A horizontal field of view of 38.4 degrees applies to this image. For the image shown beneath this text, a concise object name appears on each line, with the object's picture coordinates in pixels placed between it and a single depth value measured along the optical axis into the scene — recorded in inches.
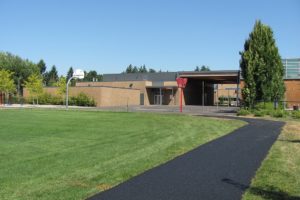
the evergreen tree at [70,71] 6340.1
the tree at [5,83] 2696.9
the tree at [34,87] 2674.7
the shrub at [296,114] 1158.0
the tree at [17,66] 3897.6
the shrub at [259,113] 1245.7
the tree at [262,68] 1433.3
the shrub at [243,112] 1305.5
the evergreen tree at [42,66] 6151.6
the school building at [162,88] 2448.3
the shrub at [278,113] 1206.9
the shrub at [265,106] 1350.1
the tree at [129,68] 7401.6
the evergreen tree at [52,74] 6130.9
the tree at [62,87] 2664.9
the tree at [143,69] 7691.9
